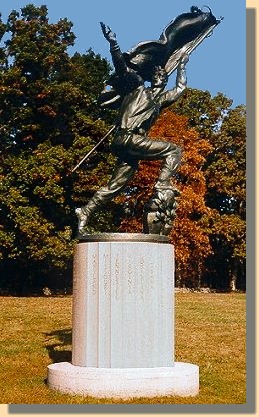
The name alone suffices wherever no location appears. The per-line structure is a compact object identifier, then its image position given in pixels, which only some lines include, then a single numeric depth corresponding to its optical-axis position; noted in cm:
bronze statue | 1115
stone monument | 982
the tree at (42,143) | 3006
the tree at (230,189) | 3906
